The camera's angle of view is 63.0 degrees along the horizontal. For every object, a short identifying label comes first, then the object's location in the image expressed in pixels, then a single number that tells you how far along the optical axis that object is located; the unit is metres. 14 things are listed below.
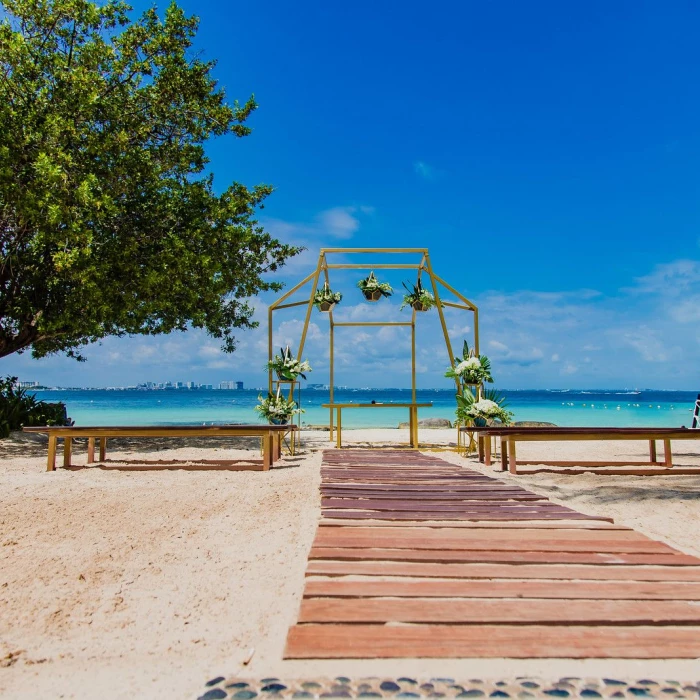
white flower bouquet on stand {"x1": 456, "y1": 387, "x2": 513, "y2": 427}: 9.43
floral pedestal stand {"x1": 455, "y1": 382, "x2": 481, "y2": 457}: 10.30
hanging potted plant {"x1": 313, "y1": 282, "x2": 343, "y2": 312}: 11.59
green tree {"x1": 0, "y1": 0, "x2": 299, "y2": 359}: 10.05
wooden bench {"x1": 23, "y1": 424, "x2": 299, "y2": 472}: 7.89
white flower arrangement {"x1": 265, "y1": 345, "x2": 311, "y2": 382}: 10.76
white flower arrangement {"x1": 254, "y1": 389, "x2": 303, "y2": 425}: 10.23
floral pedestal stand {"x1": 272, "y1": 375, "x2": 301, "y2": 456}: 10.49
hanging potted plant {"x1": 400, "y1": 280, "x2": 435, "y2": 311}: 11.51
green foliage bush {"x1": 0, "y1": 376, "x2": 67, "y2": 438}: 13.26
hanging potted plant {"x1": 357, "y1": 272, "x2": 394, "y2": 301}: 11.51
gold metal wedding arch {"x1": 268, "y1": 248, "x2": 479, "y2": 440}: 11.24
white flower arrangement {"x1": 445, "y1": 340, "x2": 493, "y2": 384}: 10.28
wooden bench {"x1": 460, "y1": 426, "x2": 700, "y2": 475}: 7.72
